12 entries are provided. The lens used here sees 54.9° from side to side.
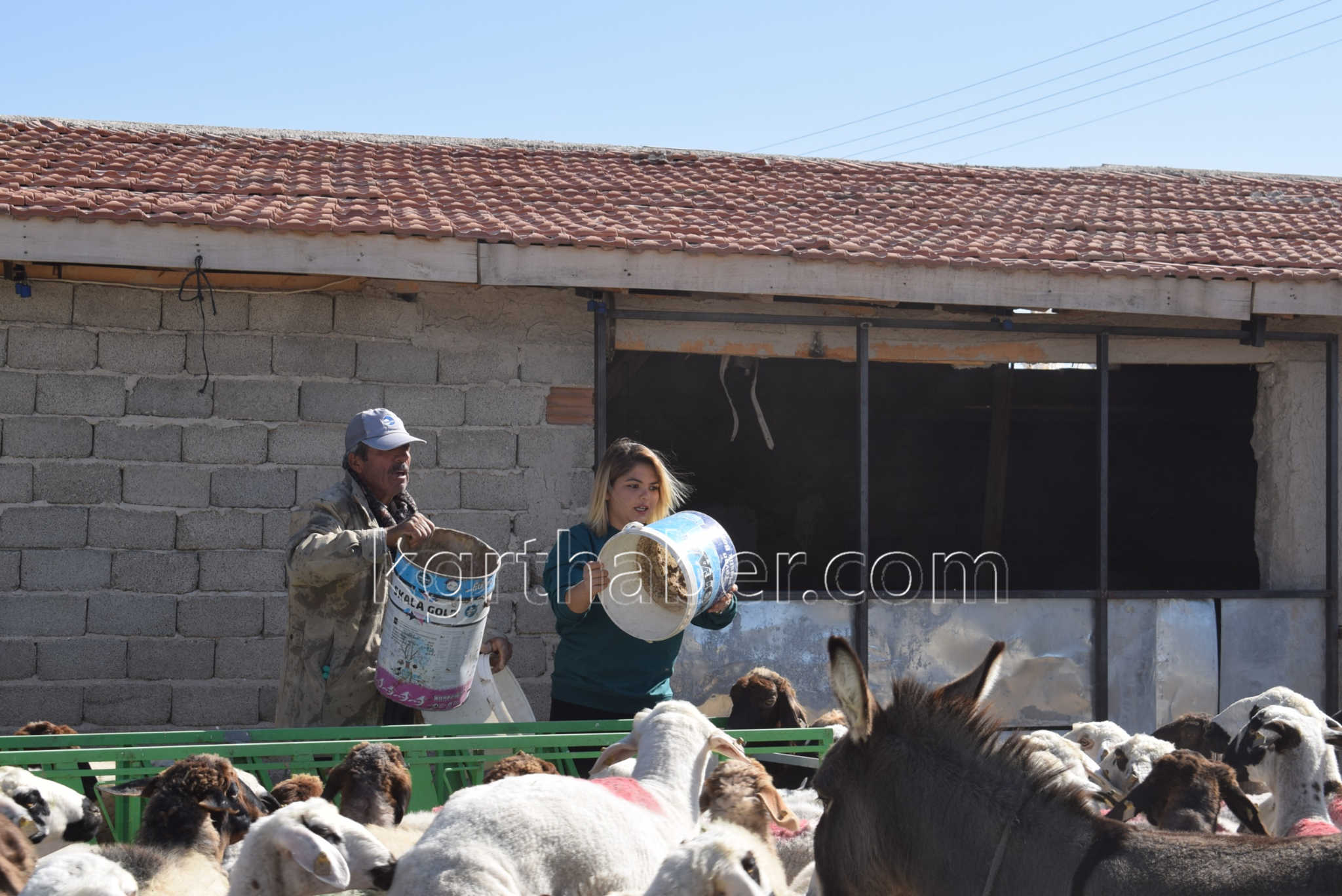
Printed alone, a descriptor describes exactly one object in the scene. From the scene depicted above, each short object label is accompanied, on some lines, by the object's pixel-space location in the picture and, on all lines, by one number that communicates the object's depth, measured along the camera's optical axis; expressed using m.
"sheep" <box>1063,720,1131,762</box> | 5.25
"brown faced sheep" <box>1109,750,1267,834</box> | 3.68
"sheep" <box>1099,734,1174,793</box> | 4.73
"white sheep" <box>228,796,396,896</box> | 2.88
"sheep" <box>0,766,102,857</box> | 3.54
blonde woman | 4.95
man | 4.83
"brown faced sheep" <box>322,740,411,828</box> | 3.62
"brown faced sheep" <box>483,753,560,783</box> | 3.78
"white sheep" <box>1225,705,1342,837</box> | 4.36
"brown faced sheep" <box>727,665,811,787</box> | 5.35
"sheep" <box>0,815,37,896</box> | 2.96
